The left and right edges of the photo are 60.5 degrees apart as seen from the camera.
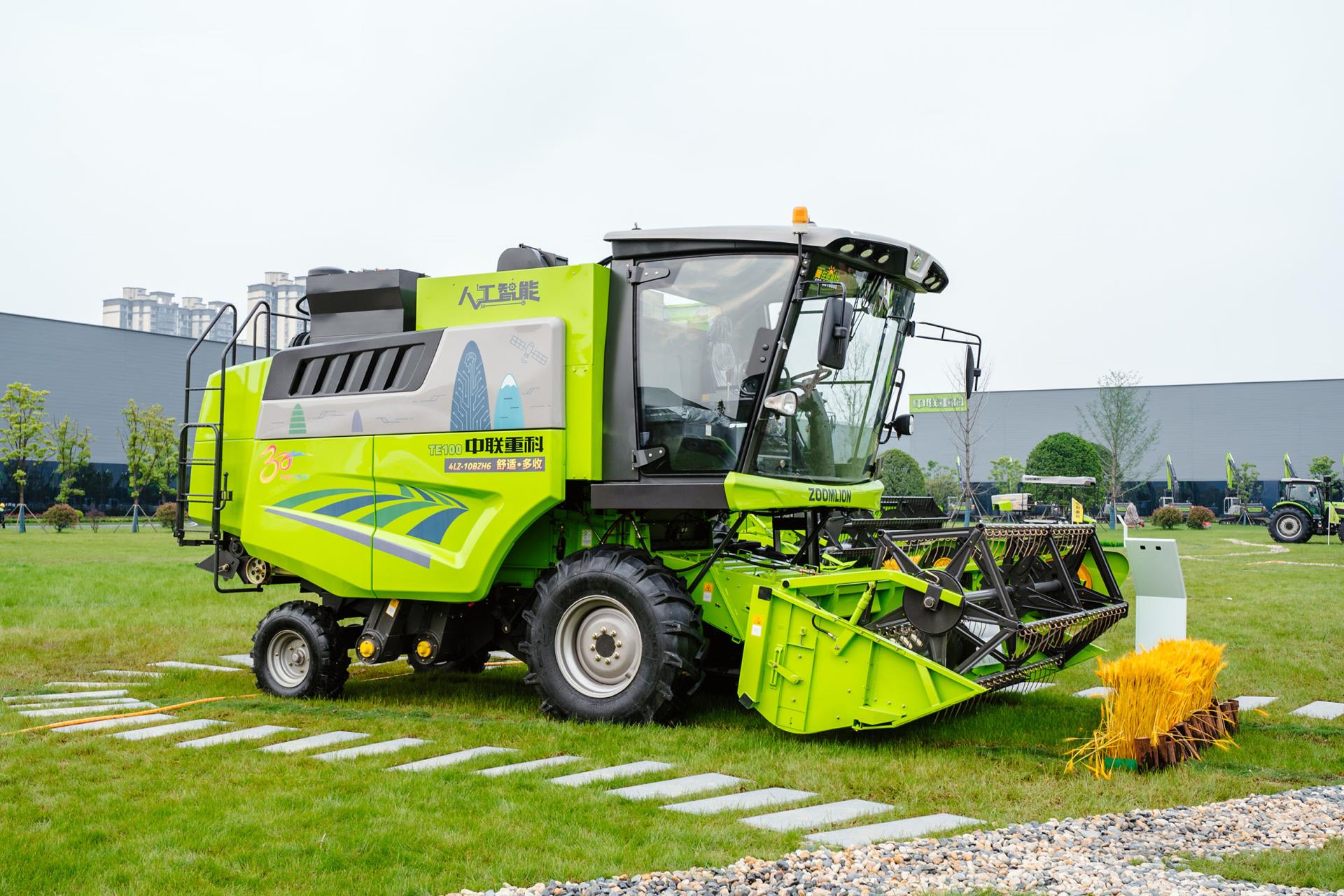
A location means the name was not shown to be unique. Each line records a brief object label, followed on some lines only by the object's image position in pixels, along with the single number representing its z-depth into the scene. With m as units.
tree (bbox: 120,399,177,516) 46.66
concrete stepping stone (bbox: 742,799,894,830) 4.89
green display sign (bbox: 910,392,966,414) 23.19
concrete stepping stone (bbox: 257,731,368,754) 6.63
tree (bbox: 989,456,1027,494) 54.38
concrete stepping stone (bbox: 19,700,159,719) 7.69
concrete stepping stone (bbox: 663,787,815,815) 5.18
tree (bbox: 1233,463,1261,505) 57.66
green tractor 32.62
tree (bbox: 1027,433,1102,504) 45.44
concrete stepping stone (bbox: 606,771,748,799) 5.46
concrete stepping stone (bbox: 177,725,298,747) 6.79
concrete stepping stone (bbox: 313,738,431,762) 6.38
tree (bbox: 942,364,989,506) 25.08
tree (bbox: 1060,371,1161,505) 44.22
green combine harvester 6.65
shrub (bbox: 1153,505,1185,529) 45.16
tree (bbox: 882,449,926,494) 41.56
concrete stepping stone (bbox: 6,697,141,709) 8.10
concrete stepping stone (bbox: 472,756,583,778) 5.93
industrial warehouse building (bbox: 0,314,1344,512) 54.06
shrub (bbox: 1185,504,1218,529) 46.09
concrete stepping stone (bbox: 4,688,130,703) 8.53
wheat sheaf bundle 5.86
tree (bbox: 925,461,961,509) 50.62
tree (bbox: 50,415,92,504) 46.19
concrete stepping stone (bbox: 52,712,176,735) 7.27
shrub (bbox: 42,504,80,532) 35.62
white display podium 8.00
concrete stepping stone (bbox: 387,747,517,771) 6.13
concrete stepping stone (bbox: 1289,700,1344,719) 7.50
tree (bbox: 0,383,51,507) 43.69
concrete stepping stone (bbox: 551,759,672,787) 5.74
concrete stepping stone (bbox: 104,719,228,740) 7.02
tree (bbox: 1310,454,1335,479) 53.99
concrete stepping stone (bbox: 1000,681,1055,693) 8.52
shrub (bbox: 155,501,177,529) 33.88
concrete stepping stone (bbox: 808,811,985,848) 4.60
